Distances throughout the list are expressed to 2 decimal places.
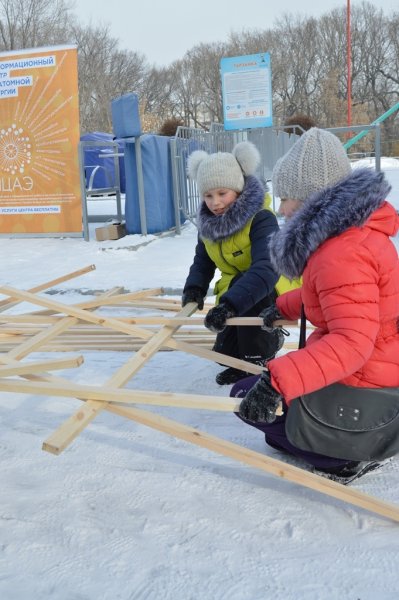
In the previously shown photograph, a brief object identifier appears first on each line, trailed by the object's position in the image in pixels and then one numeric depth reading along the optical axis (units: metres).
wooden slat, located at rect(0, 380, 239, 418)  1.77
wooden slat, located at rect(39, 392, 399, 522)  1.72
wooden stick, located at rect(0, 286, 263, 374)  2.46
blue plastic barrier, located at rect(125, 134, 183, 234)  7.84
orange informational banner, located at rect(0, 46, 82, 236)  7.77
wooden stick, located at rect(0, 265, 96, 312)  3.49
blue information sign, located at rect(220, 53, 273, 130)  9.66
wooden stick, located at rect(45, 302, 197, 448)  1.63
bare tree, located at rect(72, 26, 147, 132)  33.19
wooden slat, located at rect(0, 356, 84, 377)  2.13
